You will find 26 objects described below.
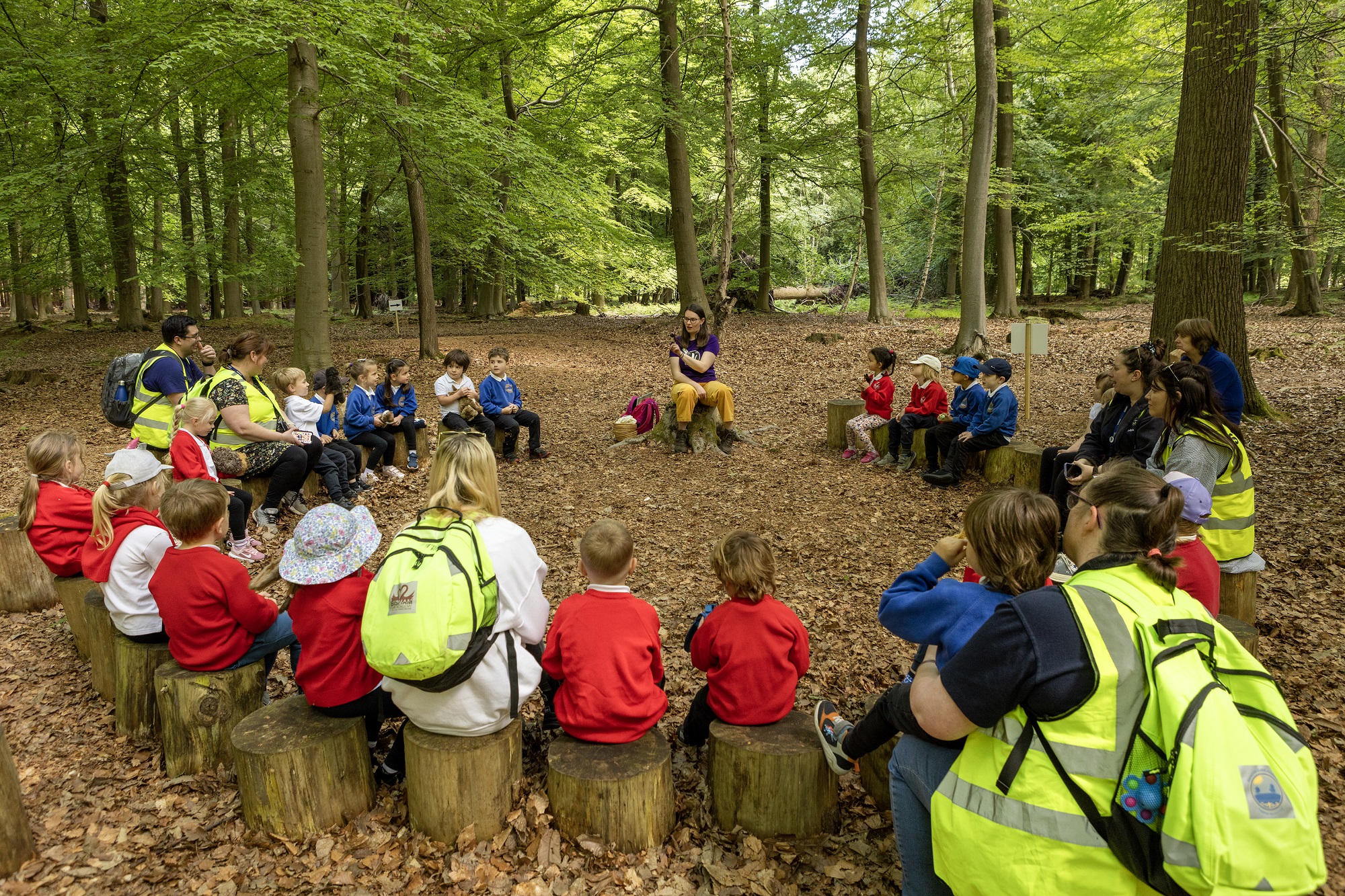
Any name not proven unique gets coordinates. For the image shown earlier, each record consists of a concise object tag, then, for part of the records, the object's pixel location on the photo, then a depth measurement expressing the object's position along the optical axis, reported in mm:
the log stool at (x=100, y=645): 3633
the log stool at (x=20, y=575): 4574
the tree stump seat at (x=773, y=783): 2629
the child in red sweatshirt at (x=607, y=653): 2688
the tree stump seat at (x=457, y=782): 2617
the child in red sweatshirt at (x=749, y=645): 2789
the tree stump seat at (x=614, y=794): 2541
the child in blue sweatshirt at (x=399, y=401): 7164
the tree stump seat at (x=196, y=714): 3057
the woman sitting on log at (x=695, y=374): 7723
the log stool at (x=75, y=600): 4020
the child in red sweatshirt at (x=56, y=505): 3920
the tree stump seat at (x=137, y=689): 3348
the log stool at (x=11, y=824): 2516
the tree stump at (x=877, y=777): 2755
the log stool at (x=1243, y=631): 3049
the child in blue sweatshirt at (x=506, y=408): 7734
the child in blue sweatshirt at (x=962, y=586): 2193
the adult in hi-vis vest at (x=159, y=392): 5270
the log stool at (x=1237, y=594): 3719
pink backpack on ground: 8359
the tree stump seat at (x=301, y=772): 2646
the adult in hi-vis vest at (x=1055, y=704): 1579
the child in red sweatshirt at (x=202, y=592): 3045
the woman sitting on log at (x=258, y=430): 5445
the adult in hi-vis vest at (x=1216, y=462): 3619
